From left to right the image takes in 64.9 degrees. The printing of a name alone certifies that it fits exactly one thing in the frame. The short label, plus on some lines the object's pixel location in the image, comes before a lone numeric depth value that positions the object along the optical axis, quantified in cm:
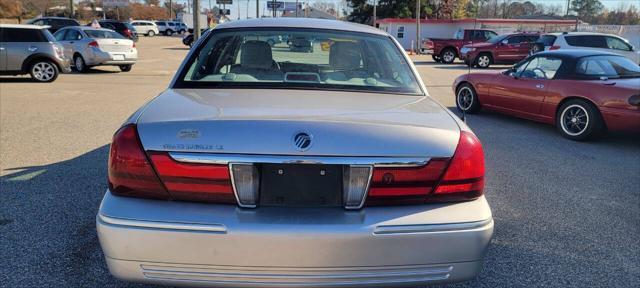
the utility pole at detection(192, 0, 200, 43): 1726
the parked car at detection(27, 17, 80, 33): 2624
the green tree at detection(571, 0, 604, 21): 10069
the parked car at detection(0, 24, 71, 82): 1287
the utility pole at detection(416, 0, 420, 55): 3647
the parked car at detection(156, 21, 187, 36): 6216
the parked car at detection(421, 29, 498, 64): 2645
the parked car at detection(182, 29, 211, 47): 3149
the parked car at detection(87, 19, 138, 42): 3154
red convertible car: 691
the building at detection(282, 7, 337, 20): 9435
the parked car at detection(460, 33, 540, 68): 2328
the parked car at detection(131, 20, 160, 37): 5878
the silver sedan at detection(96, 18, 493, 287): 213
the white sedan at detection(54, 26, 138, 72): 1608
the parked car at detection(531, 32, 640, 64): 1795
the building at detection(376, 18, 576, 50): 4191
